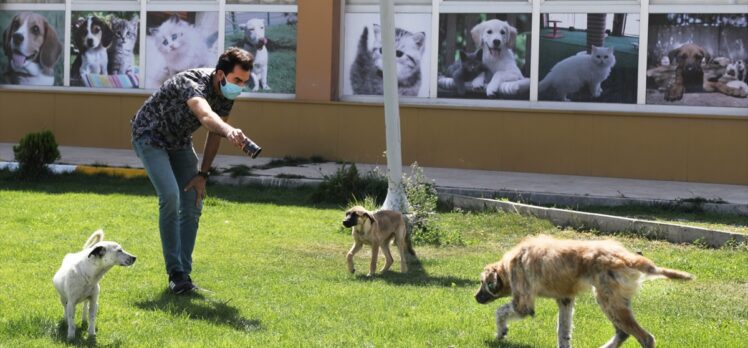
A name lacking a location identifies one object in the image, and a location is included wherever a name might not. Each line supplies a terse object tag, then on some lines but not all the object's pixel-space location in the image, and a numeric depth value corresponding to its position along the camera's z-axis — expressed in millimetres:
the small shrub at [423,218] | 11141
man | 7656
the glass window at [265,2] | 18969
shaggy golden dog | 5930
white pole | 11617
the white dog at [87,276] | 6703
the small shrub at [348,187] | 13672
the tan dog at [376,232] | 9375
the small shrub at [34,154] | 15008
